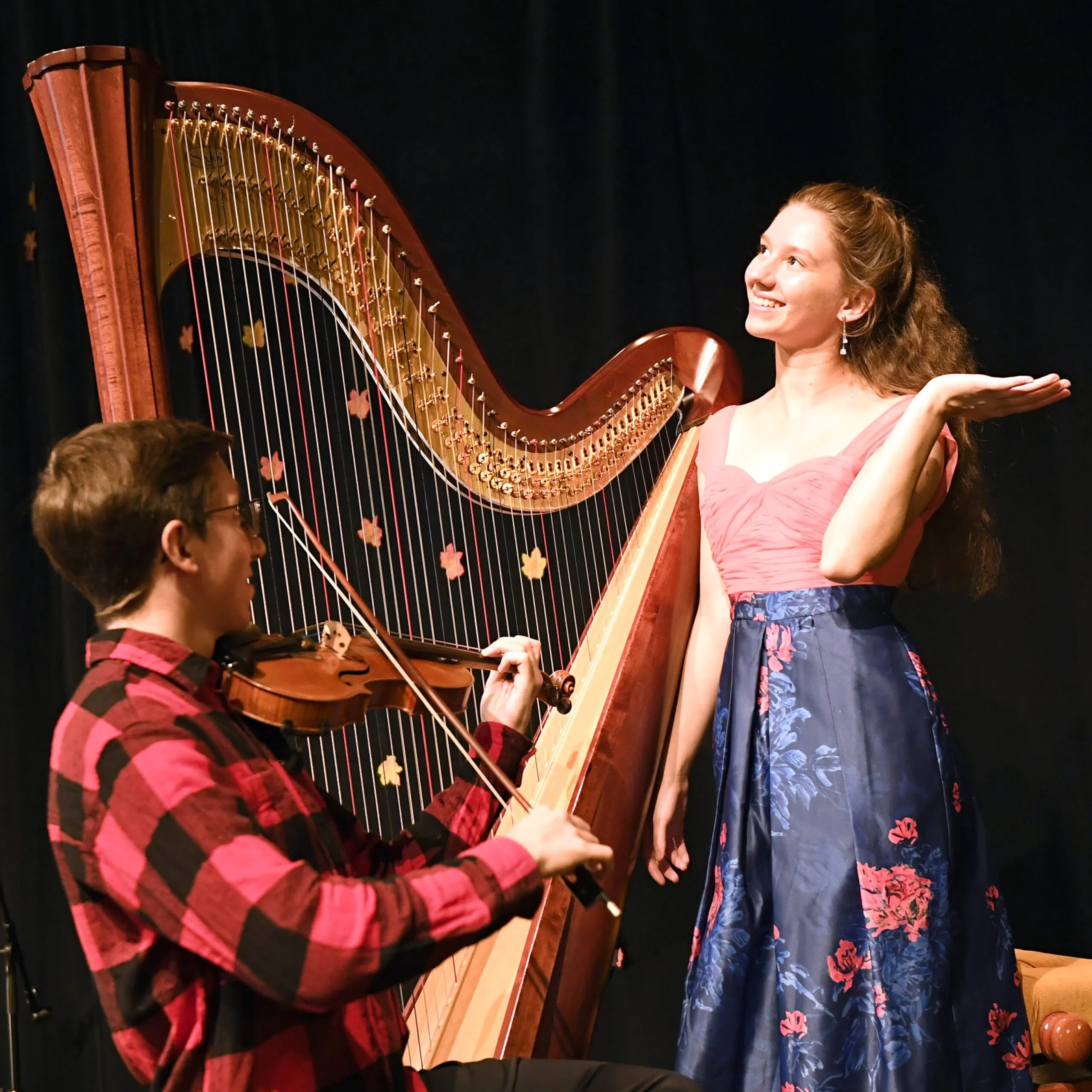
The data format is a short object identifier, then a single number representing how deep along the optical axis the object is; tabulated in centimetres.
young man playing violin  254
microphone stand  354
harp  281
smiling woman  309
